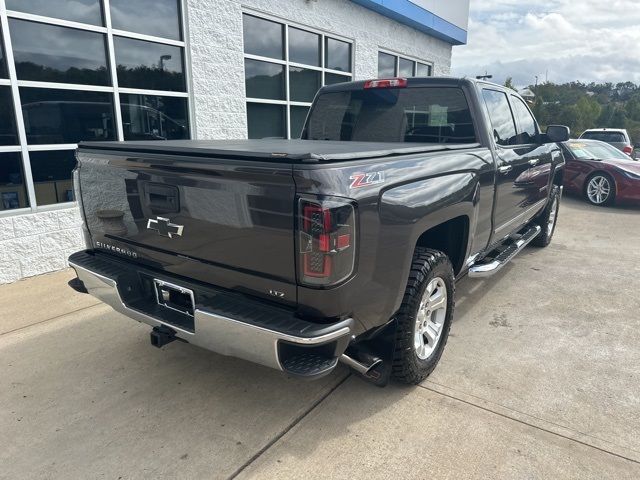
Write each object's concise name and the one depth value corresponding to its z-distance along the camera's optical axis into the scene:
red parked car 10.05
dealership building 4.96
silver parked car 14.96
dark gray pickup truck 2.15
